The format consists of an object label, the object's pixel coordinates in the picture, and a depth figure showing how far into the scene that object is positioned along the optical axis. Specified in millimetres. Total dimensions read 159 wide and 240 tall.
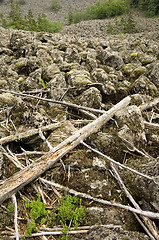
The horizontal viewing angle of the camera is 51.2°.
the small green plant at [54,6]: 86519
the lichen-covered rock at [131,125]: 3754
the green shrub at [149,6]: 55000
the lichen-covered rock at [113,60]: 9898
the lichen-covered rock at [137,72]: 7812
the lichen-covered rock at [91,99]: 5045
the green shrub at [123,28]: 36278
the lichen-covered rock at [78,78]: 5923
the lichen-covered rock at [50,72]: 6924
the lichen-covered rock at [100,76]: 6750
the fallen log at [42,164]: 2629
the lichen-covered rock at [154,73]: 6844
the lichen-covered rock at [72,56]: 9206
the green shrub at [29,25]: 35031
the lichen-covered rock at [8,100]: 4766
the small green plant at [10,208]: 2512
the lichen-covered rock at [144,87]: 6121
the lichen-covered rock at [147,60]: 9641
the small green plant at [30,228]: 2218
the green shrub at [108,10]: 60469
